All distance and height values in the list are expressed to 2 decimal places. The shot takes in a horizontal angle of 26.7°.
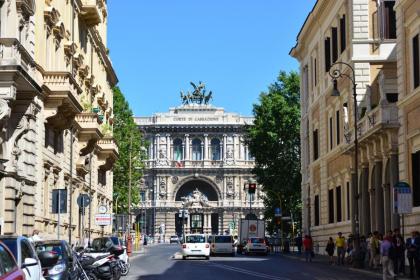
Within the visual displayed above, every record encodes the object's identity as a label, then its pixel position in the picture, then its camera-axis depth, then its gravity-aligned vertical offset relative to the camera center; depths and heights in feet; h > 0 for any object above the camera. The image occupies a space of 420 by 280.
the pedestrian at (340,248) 143.74 -2.37
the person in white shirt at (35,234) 92.53 +0.14
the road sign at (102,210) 150.07 +4.28
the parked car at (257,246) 222.07 -2.99
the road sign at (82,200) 116.06 +4.61
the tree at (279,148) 257.14 +25.14
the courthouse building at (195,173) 471.21 +32.80
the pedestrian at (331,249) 151.23 -2.65
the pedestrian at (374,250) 122.62 -2.42
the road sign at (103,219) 140.77 +2.57
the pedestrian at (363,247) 128.47 -2.07
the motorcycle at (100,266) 82.27 -2.89
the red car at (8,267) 39.75 -1.43
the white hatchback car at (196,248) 181.37 -2.75
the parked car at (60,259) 62.75 -1.78
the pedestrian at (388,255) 97.37 -2.42
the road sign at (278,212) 238.89 +5.89
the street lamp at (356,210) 125.58 +3.75
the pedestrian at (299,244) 219.53 -2.53
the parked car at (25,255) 46.24 -1.04
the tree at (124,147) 255.29 +25.60
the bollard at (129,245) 194.76 -2.22
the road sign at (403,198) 92.53 +3.64
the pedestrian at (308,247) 163.22 -2.48
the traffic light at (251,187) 226.58 +11.97
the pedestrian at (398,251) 103.55 -2.09
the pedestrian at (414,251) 99.25 -2.03
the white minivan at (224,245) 216.33 -2.62
